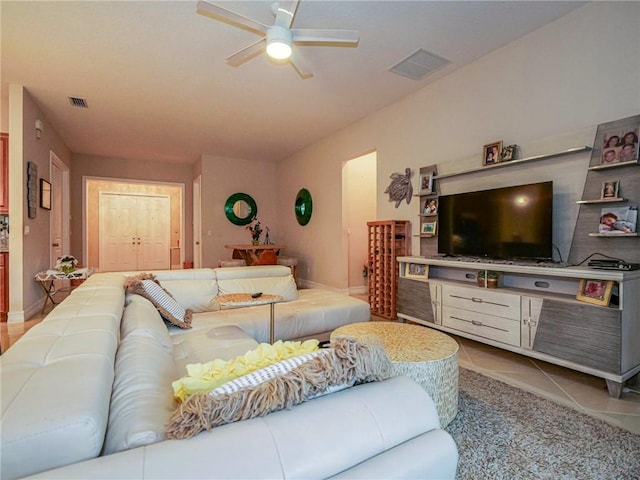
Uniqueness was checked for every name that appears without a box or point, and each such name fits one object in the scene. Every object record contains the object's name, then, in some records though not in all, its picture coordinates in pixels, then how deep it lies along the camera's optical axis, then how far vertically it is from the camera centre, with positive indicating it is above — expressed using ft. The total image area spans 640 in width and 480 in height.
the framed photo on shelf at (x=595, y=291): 6.69 -1.17
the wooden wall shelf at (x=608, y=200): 7.24 +0.85
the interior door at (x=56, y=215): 17.11 +1.30
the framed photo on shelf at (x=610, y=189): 7.39 +1.11
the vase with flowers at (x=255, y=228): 20.88 +0.67
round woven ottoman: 5.32 -2.07
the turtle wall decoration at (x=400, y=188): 13.15 +2.09
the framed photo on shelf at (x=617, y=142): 7.13 +2.19
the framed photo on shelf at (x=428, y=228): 11.90 +0.35
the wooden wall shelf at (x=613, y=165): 7.02 +1.63
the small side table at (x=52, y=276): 13.30 -1.58
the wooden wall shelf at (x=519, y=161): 8.05 +2.17
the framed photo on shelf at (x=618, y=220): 7.12 +0.38
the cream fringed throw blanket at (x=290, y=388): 2.16 -1.15
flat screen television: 8.43 +0.43
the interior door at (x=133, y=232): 27.25 +0.50
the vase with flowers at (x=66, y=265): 13.44 -1.14
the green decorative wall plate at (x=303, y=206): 20.11 +1.98
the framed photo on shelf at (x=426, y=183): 11.98 +2.03
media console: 6.57 -1.91
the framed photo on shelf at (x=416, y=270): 11.23 -1.18
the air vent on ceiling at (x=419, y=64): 10.27 +5.78
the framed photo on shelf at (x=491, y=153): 9.75 +2.61
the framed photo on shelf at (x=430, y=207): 11.91 +1.15
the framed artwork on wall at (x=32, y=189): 12.76 +1.99
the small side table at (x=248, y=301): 7.53 -1.50
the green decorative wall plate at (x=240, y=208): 22.75 +2.09
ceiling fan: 7.03 +4.88
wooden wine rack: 12.87 -1.00
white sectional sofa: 1.87 -1.30
